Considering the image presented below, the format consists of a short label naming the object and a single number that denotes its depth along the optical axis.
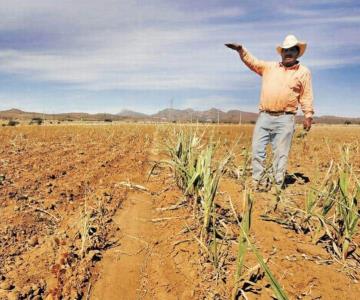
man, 4.87
